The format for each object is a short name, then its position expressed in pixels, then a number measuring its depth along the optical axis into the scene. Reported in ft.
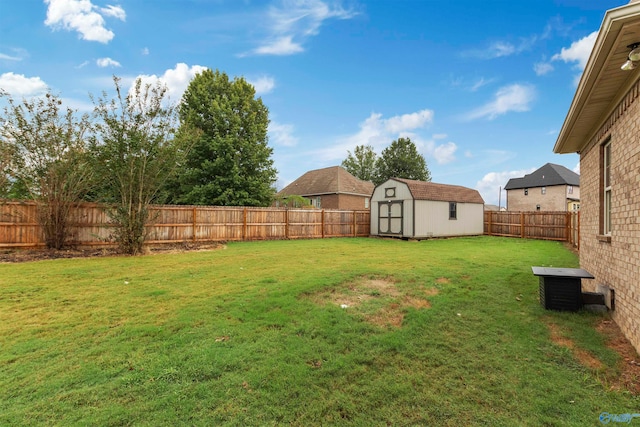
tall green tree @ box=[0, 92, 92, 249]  30.71
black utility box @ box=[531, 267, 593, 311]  14.70
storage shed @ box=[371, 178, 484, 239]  53.47
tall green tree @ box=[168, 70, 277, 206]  65.21
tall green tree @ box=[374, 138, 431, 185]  132.57
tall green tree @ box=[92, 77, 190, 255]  31.96
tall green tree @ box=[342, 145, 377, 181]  153.69
